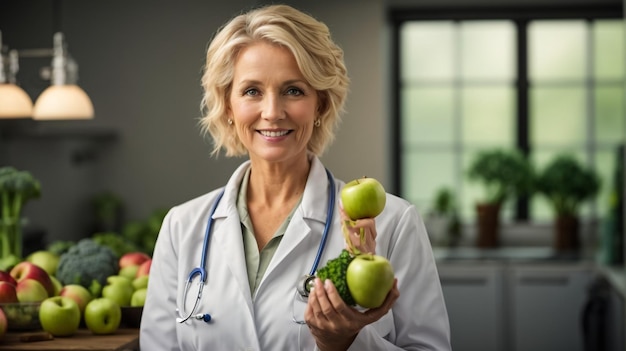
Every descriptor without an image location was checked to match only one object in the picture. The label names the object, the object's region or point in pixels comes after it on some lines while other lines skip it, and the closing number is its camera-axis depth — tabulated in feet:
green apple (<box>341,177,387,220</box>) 5.53
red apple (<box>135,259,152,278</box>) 8.90
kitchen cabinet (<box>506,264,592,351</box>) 18.72
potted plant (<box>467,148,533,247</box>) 20.02
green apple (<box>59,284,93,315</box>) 8.15
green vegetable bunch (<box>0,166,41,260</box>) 10.32
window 20.72
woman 6.18
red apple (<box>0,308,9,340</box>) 7.59
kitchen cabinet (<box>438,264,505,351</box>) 18.79
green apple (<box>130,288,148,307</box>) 8.37
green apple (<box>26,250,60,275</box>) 9.36
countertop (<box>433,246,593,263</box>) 18.85
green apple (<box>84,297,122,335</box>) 7.89
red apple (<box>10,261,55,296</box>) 8.45
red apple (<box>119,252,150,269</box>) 9.29
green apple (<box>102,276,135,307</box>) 8.50
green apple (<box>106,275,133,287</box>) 8.64
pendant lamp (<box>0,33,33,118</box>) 11.59
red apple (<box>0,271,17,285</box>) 8.25
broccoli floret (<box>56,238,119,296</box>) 8.79
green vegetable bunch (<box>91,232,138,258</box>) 10.83
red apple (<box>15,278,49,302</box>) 8.14
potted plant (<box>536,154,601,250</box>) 19.79
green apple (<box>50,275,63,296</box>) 8.59
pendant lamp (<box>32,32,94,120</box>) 12.87
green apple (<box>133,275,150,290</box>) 8.68
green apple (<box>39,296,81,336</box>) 7.74
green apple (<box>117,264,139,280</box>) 9.05
